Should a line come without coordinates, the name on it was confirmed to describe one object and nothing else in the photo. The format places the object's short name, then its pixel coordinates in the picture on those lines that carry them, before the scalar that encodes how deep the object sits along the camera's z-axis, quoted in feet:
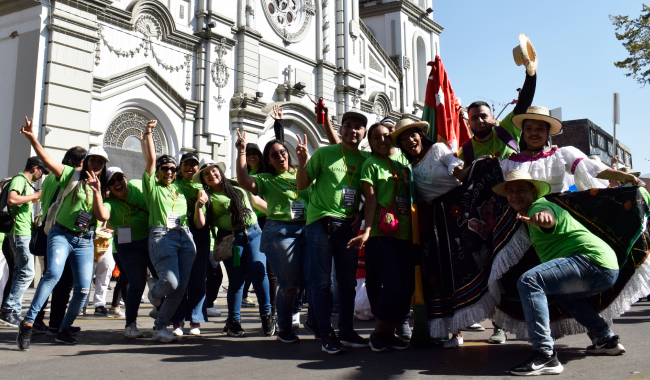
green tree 47.14
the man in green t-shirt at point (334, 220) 15.66
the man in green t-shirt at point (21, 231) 20.17
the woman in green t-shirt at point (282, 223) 17.08
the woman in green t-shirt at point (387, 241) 15.30
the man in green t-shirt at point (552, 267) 12.89
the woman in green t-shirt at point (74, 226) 17.08
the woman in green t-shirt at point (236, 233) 19.35
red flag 19.13
